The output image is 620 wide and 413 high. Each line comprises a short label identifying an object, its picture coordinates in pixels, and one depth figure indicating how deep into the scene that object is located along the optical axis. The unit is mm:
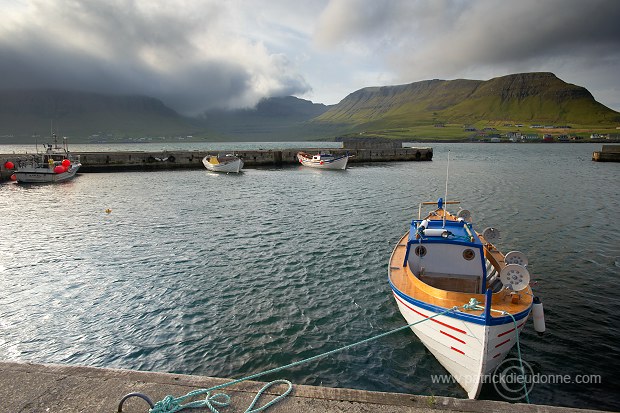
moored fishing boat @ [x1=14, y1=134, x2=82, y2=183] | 50344
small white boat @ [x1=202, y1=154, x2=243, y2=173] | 63844
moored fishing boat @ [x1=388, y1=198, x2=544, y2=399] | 8492
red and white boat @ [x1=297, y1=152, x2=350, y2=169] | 69000
